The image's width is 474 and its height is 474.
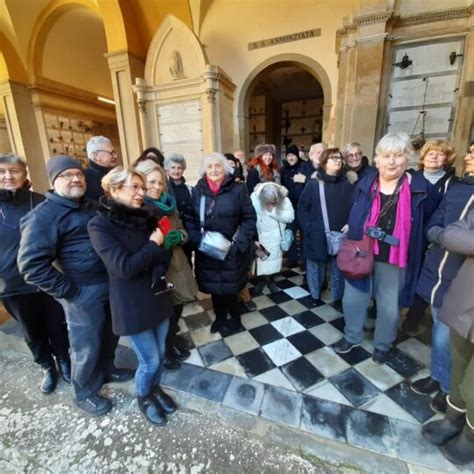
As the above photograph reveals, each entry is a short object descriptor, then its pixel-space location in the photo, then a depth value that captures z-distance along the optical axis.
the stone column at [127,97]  5.49
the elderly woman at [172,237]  1.54
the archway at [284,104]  5.56
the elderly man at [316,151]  2.73
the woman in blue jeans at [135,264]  1.17
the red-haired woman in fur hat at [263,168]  3.10
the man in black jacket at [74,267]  1.23
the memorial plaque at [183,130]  5.08
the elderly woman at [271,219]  2.45
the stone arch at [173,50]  4.72
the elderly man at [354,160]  2.43
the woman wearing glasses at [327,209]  2.16
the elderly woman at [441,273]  1.33
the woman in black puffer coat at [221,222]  1.90
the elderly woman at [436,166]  1.80
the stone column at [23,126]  6.61
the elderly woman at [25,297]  1.52
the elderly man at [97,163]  1.91
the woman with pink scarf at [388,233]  1.54
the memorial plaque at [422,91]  3.79
